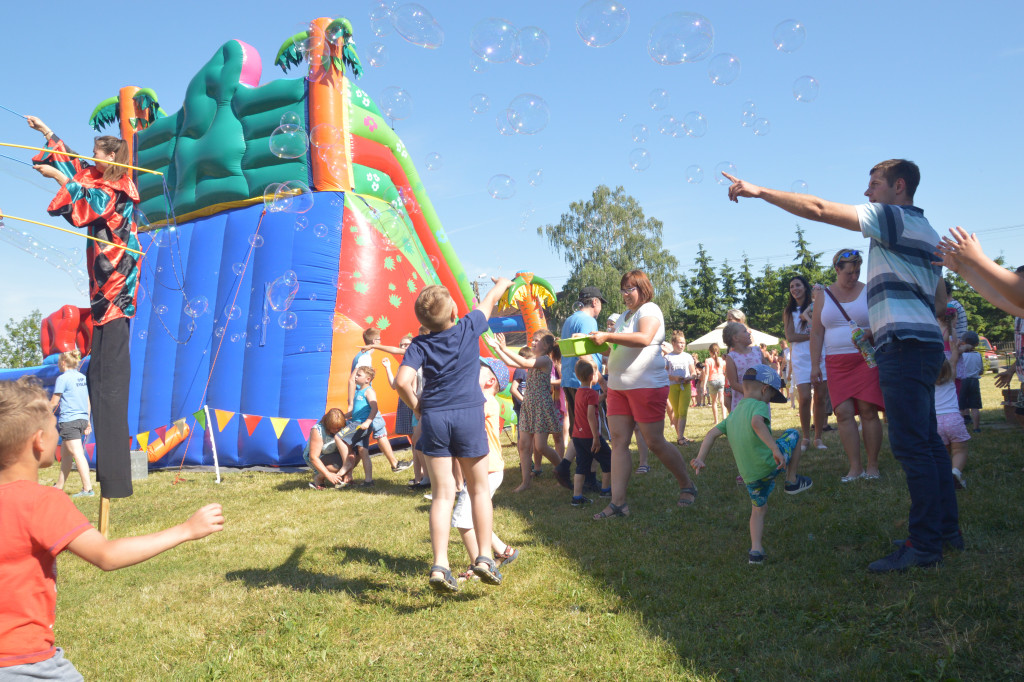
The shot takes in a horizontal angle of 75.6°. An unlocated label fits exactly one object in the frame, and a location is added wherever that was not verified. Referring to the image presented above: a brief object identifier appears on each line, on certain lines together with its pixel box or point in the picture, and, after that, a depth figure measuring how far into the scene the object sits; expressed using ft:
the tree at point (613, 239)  127.75
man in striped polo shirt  10.57
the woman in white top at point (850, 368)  16.47
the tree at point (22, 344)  135.23
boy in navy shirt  11.19
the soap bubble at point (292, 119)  29.86
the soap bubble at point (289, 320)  28.30
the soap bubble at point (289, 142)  27.22
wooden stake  15.20
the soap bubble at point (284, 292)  28.19
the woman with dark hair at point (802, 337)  20.81
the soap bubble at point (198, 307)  30.45
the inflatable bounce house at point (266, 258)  28.22
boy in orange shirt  5.49
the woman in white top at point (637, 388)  15.31
